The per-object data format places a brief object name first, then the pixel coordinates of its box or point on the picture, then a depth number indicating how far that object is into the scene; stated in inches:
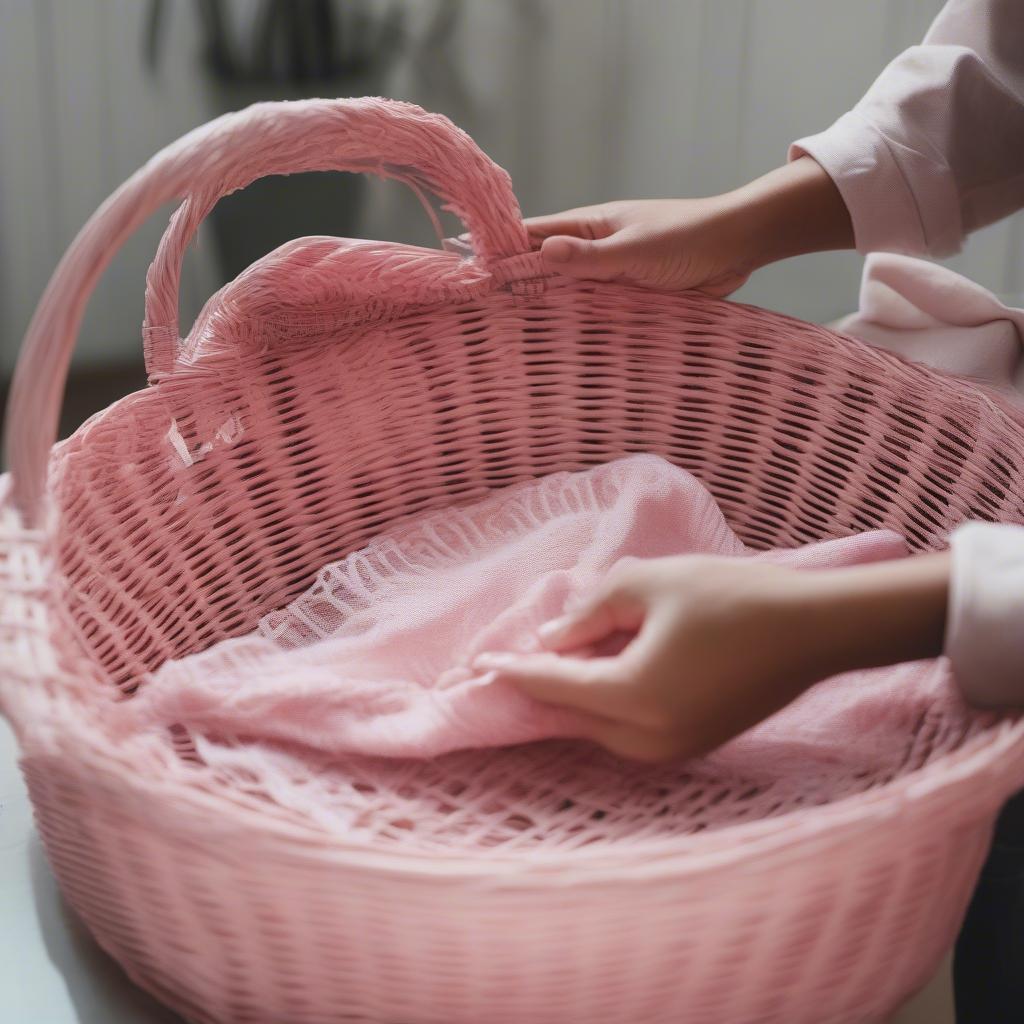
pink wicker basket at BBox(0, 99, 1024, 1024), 16.9
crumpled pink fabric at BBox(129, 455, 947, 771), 22.8
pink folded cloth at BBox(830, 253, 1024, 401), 32.1
